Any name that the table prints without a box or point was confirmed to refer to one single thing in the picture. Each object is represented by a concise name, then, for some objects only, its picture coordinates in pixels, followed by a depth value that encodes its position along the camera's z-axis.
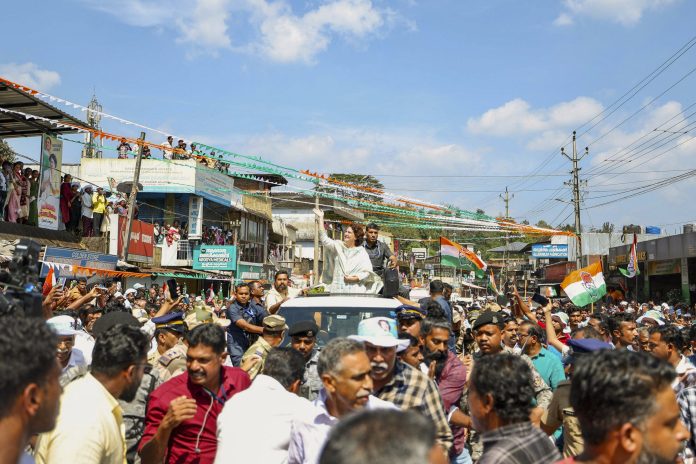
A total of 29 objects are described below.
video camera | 3.11
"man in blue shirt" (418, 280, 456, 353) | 9.16
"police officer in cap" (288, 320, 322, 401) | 6.34
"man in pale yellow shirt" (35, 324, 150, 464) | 3.19
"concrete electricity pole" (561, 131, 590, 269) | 37.52
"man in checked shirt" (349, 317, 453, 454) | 4.34
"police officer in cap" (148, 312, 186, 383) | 6.39
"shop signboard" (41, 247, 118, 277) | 18.64
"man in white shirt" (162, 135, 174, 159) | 32.50
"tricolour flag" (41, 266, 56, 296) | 8.99
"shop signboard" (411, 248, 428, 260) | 72.00
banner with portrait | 22.30
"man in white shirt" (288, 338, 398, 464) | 3.58
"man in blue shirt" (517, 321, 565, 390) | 6.66
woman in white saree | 9.12
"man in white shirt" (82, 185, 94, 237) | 25.36
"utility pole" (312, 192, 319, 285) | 24.84
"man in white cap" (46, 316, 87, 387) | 5.30
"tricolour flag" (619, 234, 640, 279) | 26.38
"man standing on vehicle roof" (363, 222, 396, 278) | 9.27
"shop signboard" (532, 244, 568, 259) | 54.53
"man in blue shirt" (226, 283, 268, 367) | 8.55
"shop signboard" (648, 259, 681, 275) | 29.03
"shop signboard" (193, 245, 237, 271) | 33.66
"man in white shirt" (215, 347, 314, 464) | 3.71
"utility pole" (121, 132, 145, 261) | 23.08
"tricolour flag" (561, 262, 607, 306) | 15.69
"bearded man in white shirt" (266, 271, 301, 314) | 9.93
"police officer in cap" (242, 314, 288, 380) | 6.75
